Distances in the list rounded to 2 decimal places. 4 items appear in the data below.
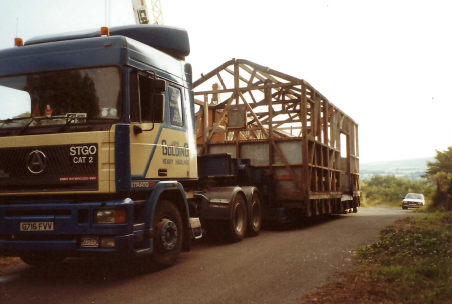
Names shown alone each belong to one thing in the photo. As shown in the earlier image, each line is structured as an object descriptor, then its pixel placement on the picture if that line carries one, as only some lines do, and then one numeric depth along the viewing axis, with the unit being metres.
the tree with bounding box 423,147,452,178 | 34.50
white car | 32.34
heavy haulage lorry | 5.73
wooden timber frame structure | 11.98
